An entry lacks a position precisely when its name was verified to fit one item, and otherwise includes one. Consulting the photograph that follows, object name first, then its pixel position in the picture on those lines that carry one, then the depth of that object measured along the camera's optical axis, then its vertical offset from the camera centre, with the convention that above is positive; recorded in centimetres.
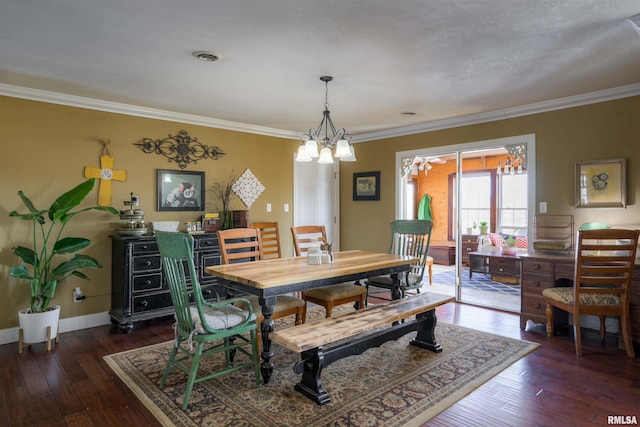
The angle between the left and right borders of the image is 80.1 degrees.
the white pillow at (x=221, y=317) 235 -67
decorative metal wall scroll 433 +78
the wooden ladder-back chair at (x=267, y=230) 486 -22
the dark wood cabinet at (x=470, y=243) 639 -48
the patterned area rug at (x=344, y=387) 218 -115
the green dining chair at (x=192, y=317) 225 -66
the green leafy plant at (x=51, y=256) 326 -38
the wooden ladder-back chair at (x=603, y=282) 300 -57
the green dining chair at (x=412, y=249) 375 -38
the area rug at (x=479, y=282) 545 -106
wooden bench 230 -76
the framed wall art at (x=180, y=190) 441 +28
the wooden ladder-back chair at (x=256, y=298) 292 -68
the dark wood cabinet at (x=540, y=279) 360 -63
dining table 248 -44
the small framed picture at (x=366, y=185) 576 +44
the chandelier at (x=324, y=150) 310 +53
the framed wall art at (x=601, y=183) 360 +30
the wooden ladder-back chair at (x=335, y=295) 331 -73
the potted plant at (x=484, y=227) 629 -21
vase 471 -8
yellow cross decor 396 +41
